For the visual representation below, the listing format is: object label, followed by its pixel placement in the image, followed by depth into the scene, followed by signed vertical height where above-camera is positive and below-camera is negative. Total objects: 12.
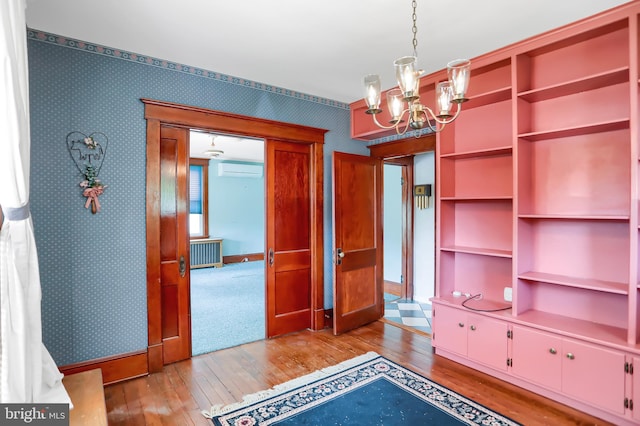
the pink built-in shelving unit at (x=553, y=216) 2.26 -0.07
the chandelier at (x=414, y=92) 1.63 +0.61
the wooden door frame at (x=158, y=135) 2.96 +0.77
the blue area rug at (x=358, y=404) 2.28 -1.43
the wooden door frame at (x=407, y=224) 5.18 -0.25
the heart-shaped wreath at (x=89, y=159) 2.65 +0.41
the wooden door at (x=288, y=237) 3.77 -0.33
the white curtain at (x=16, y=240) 1.39 -0.14
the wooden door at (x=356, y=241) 3.83 -0.40
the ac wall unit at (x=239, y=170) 8.17 +0.98
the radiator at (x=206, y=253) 7.75 -1.03
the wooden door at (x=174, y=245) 3.10 -0.34
